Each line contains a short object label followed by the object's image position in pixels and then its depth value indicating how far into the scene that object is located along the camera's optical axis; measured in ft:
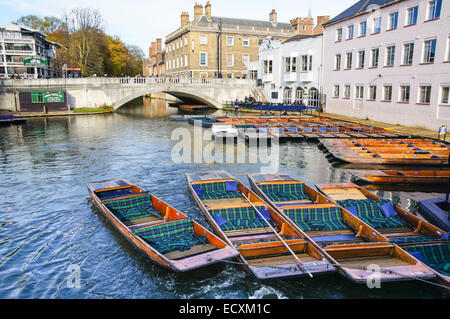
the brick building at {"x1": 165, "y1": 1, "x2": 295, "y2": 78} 214.07
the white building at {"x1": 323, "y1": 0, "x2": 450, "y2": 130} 94.38
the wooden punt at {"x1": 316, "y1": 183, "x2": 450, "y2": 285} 31.17
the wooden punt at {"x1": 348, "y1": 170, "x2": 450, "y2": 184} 56.49
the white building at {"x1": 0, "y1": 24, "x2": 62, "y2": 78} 249.75
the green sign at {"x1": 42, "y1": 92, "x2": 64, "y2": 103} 155.74
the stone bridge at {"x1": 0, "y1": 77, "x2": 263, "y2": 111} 153.89
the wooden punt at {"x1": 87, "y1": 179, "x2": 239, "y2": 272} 30.50
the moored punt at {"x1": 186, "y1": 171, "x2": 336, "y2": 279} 29.40
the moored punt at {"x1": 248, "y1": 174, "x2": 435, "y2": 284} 28.37
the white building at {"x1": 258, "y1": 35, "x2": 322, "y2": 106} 152.56
